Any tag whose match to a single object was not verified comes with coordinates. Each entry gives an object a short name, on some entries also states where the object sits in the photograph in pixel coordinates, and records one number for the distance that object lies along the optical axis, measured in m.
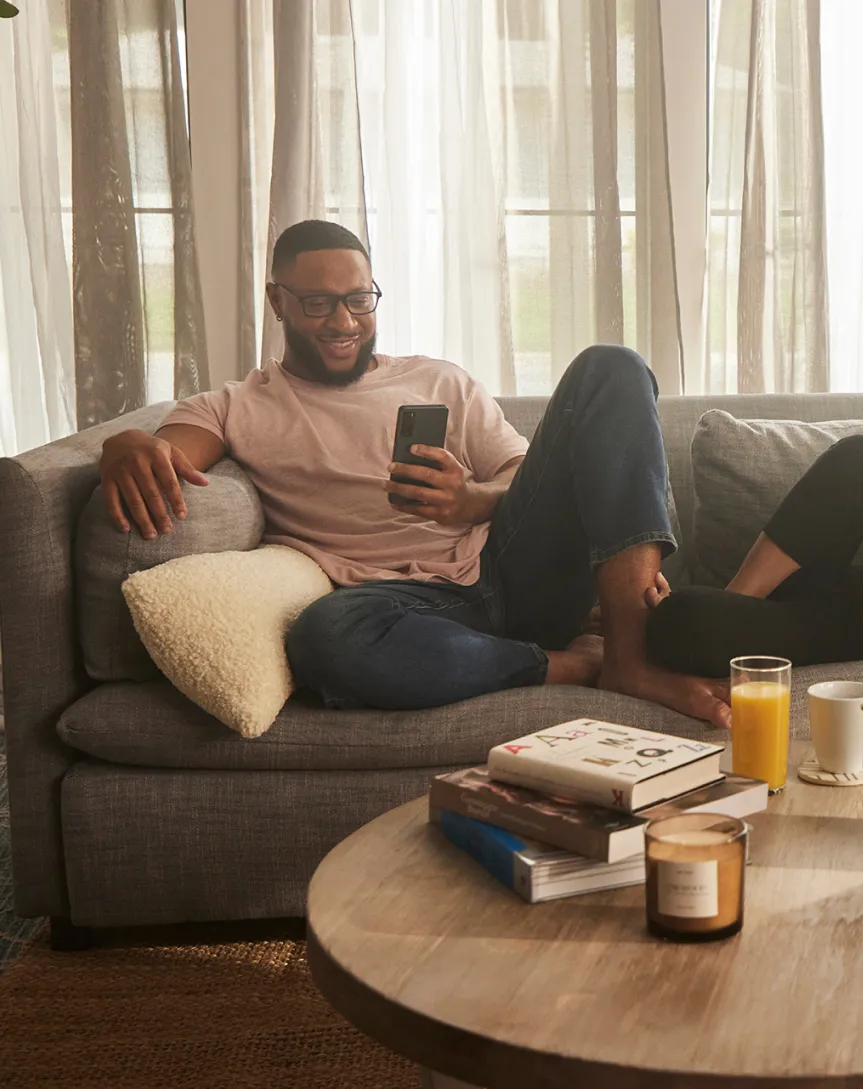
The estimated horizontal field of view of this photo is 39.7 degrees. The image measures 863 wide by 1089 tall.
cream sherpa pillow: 1.61
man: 1.68
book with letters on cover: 0.97
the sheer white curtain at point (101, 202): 2.89
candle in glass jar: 0.85
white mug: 1.19
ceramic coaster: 1.18
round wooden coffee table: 0.71
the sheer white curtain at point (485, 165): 2.91
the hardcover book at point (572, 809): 0.93
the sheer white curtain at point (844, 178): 3.01
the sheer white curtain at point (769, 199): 2.95
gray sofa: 1.65
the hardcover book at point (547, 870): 0.93
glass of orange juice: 1.16
